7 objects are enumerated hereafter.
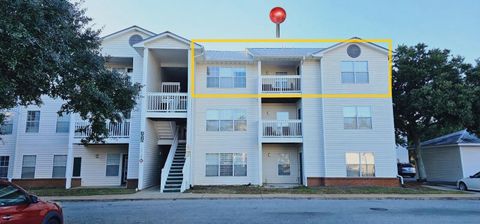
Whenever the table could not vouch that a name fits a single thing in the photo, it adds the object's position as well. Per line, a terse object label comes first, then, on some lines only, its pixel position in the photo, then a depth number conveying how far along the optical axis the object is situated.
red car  5.43
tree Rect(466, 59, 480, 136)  20.03
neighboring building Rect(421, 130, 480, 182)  21.88
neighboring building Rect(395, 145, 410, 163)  43.69
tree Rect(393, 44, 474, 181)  19.81
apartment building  19.59
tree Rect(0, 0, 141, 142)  6.13
